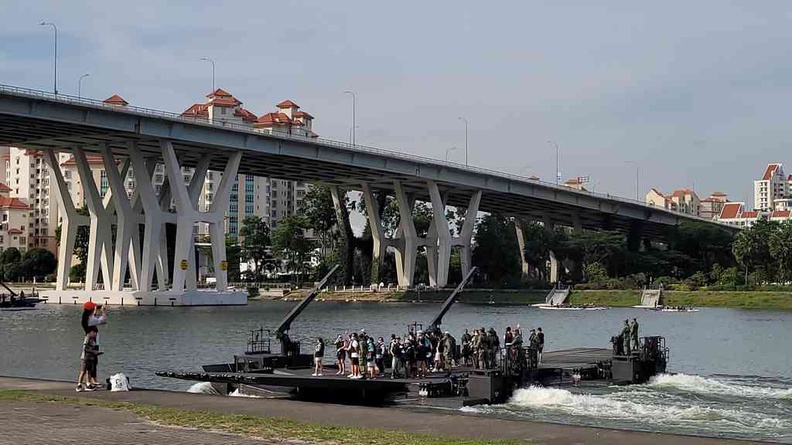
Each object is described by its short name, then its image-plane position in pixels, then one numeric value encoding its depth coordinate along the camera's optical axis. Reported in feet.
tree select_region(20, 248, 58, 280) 636.48
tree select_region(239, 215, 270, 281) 600.39
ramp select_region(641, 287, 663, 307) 395.55
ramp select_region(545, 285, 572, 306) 426.10
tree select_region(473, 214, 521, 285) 537.65
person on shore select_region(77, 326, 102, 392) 87.97
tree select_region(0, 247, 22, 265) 649.61
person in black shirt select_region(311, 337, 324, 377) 118.42
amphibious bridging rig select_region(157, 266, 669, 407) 112.27
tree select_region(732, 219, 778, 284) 420.77
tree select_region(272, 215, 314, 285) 572.92
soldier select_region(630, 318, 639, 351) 142.72
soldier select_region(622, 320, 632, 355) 140.98
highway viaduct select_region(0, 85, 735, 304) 349.00
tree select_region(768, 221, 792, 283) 404.77
